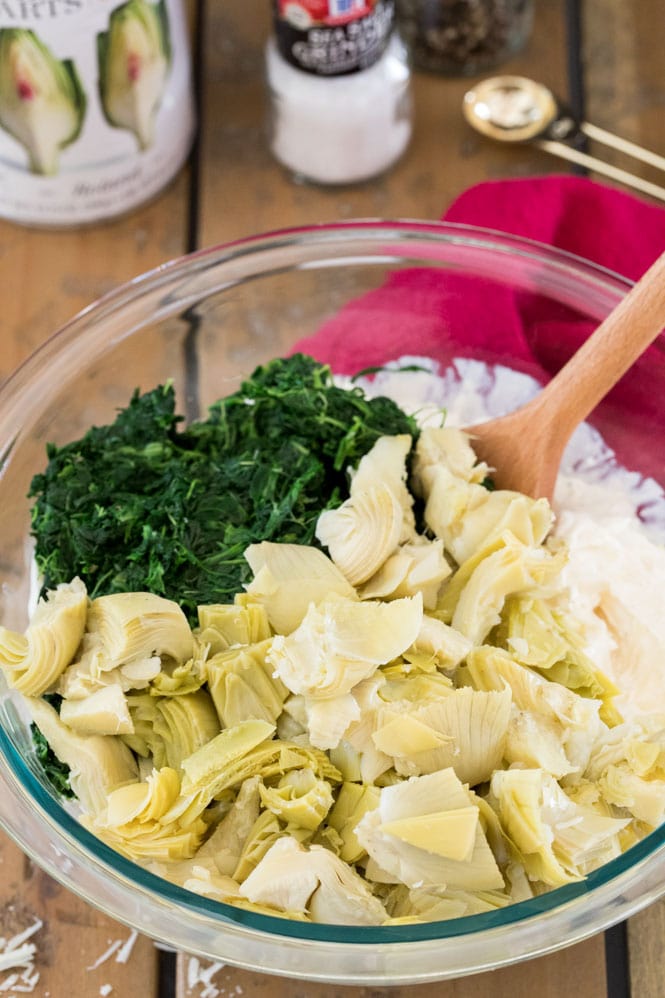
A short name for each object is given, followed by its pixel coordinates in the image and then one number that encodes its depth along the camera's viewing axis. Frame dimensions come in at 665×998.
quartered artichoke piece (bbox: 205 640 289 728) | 0.66
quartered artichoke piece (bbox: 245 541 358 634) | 0.68
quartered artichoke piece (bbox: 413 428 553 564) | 0.69
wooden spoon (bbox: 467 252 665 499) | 0.70
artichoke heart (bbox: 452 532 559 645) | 0.68
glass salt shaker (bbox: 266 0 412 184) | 0.79
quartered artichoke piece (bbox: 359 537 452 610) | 0.68
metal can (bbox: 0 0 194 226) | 0.76
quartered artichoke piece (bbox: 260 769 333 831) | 0.65
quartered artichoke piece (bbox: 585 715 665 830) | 0.65
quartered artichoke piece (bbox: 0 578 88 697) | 0.67
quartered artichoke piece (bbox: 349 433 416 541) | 0.69
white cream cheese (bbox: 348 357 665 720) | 0.70
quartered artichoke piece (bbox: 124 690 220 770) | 0.66
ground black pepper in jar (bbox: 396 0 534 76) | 0.83
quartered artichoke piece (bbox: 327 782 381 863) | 0.65
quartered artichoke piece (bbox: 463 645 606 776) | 0.66
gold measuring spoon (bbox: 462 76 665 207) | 0.83
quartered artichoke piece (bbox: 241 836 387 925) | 0.64
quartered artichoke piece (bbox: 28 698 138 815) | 0.66
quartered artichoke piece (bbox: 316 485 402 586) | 0.68
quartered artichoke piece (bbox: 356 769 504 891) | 0.64
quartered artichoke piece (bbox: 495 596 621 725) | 0.68
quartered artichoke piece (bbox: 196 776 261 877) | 0.65
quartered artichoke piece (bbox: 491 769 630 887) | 0.64
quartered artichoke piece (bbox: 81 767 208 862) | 0.65
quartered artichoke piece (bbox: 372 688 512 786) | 0.65
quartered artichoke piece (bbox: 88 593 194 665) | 0.66
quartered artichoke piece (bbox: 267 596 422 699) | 0.65
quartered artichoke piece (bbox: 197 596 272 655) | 0.68
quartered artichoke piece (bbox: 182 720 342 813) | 0.65
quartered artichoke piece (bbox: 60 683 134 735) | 0.66
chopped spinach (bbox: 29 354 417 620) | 0.70
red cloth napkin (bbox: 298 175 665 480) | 0.74
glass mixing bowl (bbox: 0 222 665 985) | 0.72
